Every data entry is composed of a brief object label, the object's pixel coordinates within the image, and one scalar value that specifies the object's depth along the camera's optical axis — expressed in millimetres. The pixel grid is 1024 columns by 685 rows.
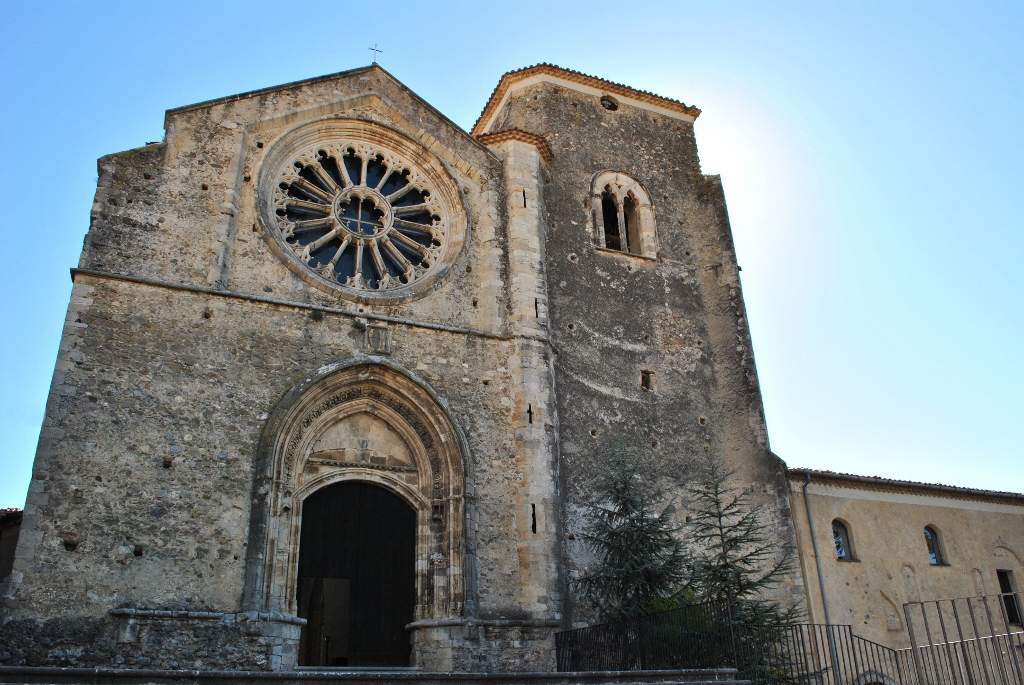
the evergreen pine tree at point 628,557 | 12008
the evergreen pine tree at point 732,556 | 11672
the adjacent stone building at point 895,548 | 15391
